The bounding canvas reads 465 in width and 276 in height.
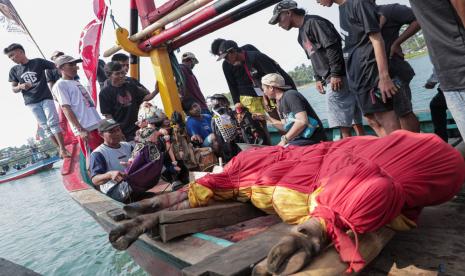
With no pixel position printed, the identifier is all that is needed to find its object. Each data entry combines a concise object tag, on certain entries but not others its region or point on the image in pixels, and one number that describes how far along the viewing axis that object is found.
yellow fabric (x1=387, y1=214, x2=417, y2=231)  1.58
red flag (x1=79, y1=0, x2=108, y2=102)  5.13
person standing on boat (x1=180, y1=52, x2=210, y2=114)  5.83
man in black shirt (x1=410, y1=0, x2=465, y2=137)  1.43
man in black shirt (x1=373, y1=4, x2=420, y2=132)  2.65
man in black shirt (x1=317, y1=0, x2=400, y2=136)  2.46
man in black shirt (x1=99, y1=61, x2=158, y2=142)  5.02
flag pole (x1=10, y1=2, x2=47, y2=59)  6.55
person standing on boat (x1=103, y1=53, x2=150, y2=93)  6.17
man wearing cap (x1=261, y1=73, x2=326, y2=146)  3.05
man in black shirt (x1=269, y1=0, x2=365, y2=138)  3.16
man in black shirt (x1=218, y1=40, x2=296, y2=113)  4.19
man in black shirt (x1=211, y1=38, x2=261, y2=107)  4.85
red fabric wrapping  1.40
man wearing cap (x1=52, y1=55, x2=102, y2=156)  4.83
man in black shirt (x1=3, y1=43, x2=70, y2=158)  5.96
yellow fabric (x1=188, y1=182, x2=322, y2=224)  1.83
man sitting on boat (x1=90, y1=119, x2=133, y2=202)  3.67
